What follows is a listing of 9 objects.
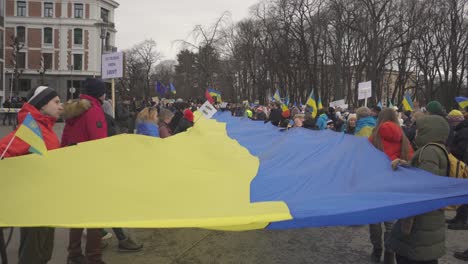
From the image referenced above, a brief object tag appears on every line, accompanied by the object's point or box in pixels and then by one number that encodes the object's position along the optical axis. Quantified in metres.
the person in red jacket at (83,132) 4.76
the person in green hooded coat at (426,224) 3.65
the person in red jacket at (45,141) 3.35
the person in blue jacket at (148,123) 6.47
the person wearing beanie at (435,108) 6.97
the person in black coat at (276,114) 16.08
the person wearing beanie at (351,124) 9.79
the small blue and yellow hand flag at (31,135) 2.99
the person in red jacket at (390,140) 5.09
